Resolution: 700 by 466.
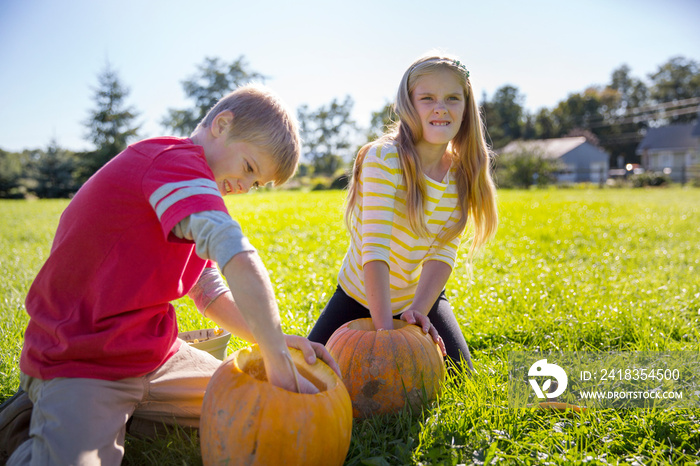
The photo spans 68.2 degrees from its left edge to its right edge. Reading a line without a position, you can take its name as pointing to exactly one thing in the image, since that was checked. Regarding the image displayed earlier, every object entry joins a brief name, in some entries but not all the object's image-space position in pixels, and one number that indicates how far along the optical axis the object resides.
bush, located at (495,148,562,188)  36.09
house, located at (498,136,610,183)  66.69
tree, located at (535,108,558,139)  83.12
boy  1.68
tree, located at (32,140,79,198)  37.91
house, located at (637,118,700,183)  62.82
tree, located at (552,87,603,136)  82.62
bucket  2.79
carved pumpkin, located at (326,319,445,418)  2.44
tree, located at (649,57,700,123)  83.19
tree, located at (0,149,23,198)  34.47
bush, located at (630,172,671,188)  35.91
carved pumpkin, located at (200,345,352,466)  1.78
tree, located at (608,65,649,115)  87.69
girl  2.93
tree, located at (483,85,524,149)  82.38
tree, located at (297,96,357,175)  77.69
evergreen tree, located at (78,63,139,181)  51.81
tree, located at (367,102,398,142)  58.84
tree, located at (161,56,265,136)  71.00
